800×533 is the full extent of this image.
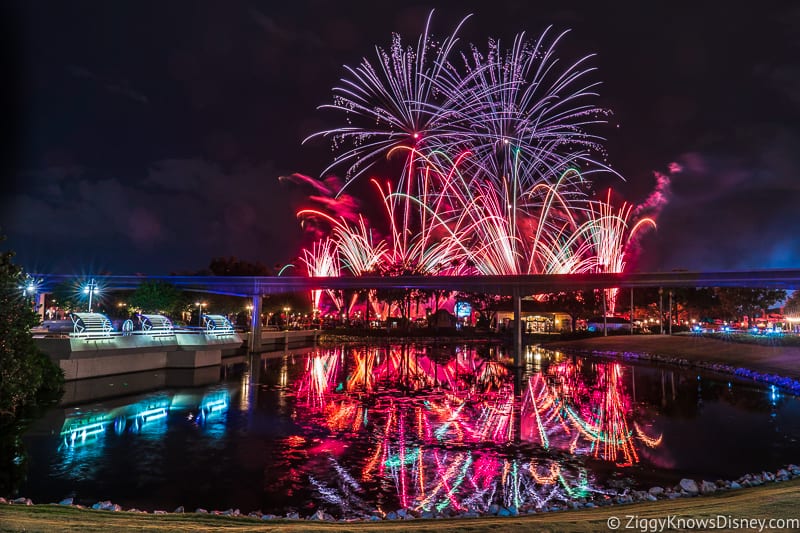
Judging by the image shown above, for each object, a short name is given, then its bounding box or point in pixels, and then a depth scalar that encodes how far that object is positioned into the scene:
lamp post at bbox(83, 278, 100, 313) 69.50
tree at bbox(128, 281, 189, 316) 78.69
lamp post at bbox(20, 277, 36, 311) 27.75
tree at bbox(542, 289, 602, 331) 110.31
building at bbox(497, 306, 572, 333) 131.38
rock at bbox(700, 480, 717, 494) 15.80
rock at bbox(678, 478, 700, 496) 15.85
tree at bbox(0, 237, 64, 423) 25.33
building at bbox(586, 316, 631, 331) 118.38
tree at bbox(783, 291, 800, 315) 154.75
